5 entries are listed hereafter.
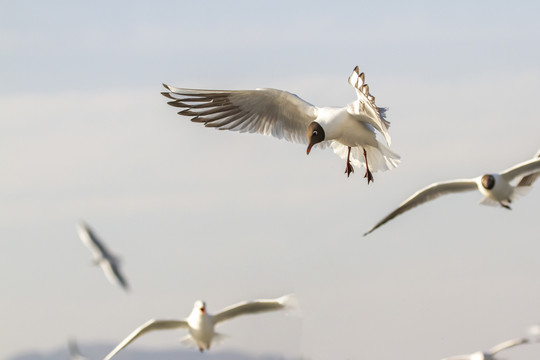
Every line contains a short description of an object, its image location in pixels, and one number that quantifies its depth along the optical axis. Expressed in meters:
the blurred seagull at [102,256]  16.16
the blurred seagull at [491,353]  14.63
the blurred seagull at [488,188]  12.81
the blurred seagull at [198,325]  12.94
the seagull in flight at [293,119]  13.70
